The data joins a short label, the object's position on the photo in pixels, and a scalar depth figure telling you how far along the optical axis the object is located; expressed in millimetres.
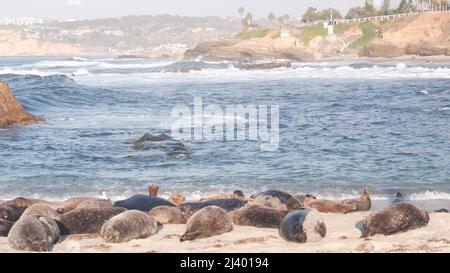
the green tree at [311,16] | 133875
